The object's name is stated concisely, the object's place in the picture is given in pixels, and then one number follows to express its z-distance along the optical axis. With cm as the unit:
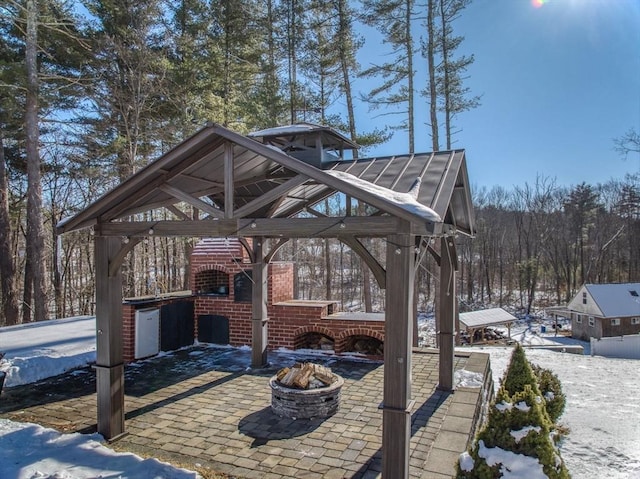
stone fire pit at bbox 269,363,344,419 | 504
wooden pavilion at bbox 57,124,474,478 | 350
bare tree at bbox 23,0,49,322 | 1020
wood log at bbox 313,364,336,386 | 537
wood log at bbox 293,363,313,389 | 514
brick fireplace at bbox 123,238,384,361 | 795
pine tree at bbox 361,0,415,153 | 1340
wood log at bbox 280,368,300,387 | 517
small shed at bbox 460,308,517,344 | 1773
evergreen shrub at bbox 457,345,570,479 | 308
